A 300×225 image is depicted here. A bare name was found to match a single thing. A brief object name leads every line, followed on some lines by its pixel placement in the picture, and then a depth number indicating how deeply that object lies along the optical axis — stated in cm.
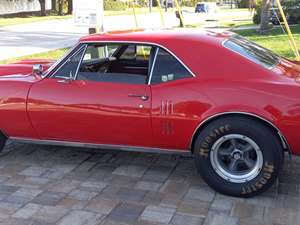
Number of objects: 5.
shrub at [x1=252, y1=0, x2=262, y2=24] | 2857
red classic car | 404
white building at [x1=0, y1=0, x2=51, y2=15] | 4580
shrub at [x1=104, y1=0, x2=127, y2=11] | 6369
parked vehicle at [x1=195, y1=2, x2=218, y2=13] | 5878
